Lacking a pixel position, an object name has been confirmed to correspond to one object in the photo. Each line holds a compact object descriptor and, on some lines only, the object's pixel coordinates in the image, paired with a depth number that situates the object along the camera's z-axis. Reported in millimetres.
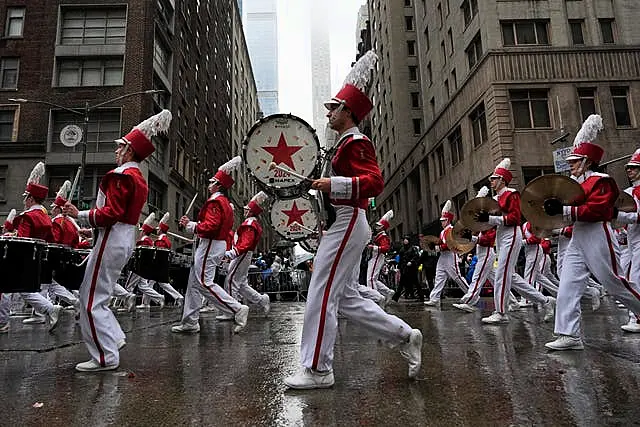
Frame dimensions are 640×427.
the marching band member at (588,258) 4488
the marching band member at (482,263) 8750
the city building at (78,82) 25938
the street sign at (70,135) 16828
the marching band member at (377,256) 11305
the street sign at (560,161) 14492
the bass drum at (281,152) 5754
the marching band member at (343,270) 3246
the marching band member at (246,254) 8414
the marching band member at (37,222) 6379
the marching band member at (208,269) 6551
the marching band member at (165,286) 11141
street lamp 16269
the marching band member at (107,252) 3979
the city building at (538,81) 20906
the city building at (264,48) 152375
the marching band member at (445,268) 11023
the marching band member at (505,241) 6887
